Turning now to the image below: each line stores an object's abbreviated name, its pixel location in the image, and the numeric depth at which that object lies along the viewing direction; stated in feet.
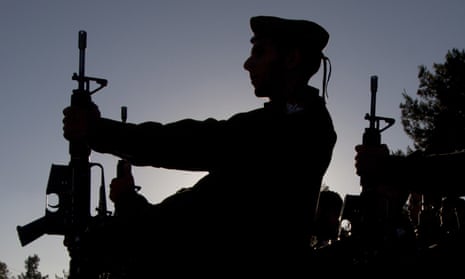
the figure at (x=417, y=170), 11.65
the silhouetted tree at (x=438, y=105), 109.29
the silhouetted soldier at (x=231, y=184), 11.46
